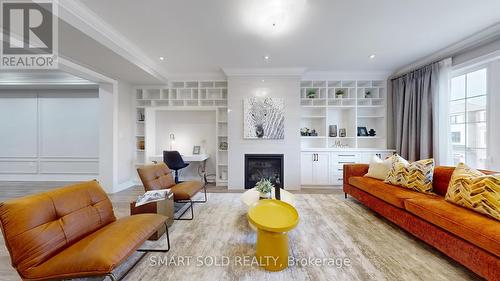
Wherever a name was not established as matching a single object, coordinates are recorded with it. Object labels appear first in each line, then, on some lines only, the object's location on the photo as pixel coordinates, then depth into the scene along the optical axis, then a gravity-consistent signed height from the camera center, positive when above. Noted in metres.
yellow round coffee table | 1.71 -0.84
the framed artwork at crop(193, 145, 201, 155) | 5.11 -0.27
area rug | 1.69 -1.15
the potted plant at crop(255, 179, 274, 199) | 2.67 -0.69
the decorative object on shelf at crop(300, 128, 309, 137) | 4.90 +0.18
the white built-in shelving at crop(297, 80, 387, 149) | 4.76 +0.73
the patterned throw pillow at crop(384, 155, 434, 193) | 2.61 -0.50
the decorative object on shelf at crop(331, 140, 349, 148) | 4.94 -0.14
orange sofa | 1.52 -0.81
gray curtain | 3.70 +0.58
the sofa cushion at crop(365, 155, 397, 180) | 3.20 -0.48
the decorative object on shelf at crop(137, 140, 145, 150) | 4.99 -0.12
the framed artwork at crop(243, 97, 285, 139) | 4.46 +0.49
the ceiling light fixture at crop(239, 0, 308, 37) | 2.23 +1.55
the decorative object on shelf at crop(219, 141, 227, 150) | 4.90 -0.13
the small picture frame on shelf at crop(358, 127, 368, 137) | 4.82 +0.18
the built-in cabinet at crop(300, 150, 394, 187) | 4.55 -0.52
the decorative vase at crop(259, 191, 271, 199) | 2.66 -0.75
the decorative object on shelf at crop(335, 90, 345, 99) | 4.72 +1.11
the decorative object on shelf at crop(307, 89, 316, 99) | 4.81 +1.14
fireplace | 4.50 -0.64
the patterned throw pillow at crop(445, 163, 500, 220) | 1.77 -0.51
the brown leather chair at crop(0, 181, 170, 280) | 1.28 -0.75
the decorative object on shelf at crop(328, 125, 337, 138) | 4.91 +0.21
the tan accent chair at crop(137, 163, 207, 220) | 2.78 -0.66
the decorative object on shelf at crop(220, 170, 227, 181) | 4.88 -0.88
